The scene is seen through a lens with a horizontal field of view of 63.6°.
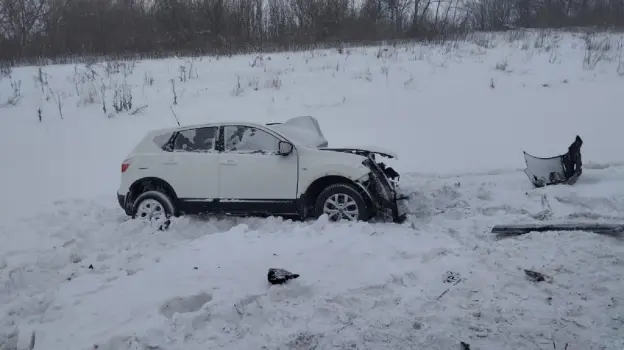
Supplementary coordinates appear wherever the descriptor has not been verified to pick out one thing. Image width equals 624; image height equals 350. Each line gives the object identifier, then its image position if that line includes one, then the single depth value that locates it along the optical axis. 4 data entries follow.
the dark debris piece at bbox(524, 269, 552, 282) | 4.75
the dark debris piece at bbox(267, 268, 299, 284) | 4.84
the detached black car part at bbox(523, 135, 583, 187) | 8.45
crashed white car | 6.98
